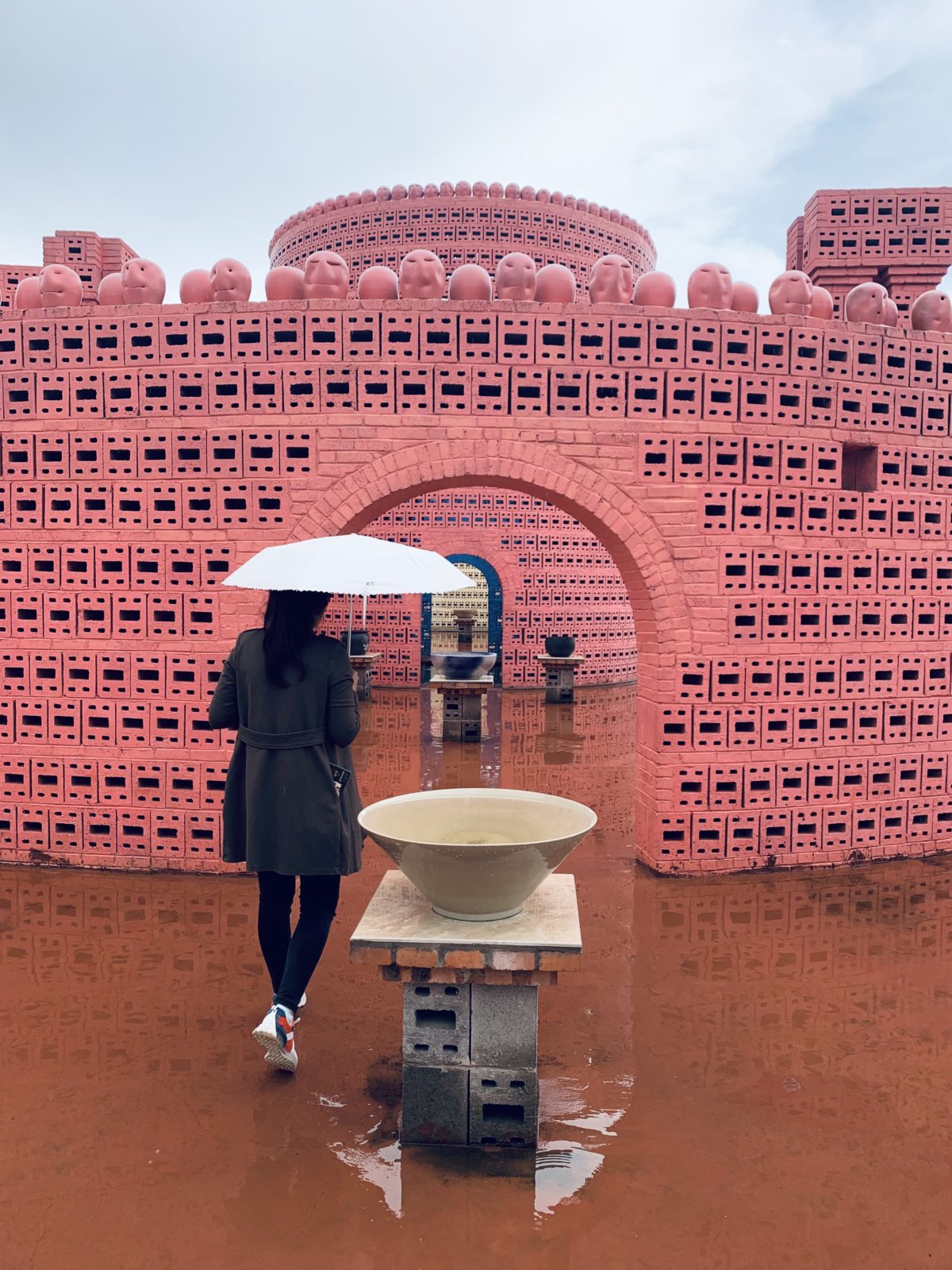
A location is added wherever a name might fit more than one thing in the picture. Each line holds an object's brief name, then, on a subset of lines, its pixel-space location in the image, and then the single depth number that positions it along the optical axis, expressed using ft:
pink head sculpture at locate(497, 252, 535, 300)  19.65
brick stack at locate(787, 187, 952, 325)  25.59
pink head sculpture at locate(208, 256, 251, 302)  19.50
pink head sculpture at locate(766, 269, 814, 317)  20.04
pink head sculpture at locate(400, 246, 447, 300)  19.49
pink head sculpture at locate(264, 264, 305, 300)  19.60
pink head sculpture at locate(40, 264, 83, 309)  19.86
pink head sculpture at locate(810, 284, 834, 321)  20.29
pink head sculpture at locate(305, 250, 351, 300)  19.69
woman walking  10.73
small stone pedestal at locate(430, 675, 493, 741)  35.40
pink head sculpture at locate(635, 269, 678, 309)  19.76
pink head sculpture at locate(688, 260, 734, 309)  19.88
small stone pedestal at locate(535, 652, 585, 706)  44.45
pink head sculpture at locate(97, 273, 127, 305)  19.70
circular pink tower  51.11
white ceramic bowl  9.70
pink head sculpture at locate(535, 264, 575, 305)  19.77
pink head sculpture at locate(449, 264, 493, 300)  19.52
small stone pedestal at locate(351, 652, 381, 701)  43.27
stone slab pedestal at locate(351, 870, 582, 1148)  10.16
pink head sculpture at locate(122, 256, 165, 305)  19.57
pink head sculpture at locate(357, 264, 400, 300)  19.47
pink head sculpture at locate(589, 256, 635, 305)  19.76
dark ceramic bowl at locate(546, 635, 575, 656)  44.91
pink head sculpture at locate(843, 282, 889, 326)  20.51
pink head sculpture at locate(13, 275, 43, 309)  20.15
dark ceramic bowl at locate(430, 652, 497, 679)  36.29
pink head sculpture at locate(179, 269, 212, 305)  19.71
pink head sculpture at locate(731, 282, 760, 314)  20.02
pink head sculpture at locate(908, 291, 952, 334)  20.98
